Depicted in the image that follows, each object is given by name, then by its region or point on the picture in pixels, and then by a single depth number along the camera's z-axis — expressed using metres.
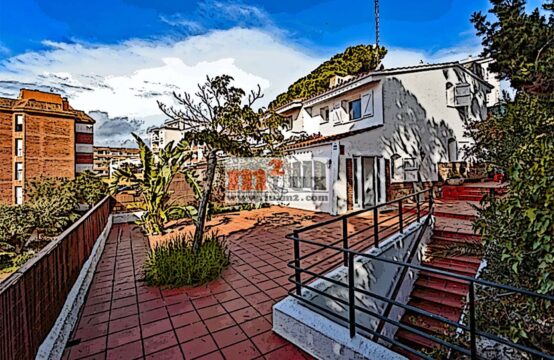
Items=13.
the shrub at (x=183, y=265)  5.46
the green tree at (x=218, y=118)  6.39
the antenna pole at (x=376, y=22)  17.52
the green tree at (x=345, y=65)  24.55
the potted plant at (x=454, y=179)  14.01
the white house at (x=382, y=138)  12.29
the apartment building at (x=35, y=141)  24.36
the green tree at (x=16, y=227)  12.30
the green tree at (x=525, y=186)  2.50
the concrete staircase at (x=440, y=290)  5.54
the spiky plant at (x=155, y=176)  8.81
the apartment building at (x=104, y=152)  46.53
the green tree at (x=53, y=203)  13.50
